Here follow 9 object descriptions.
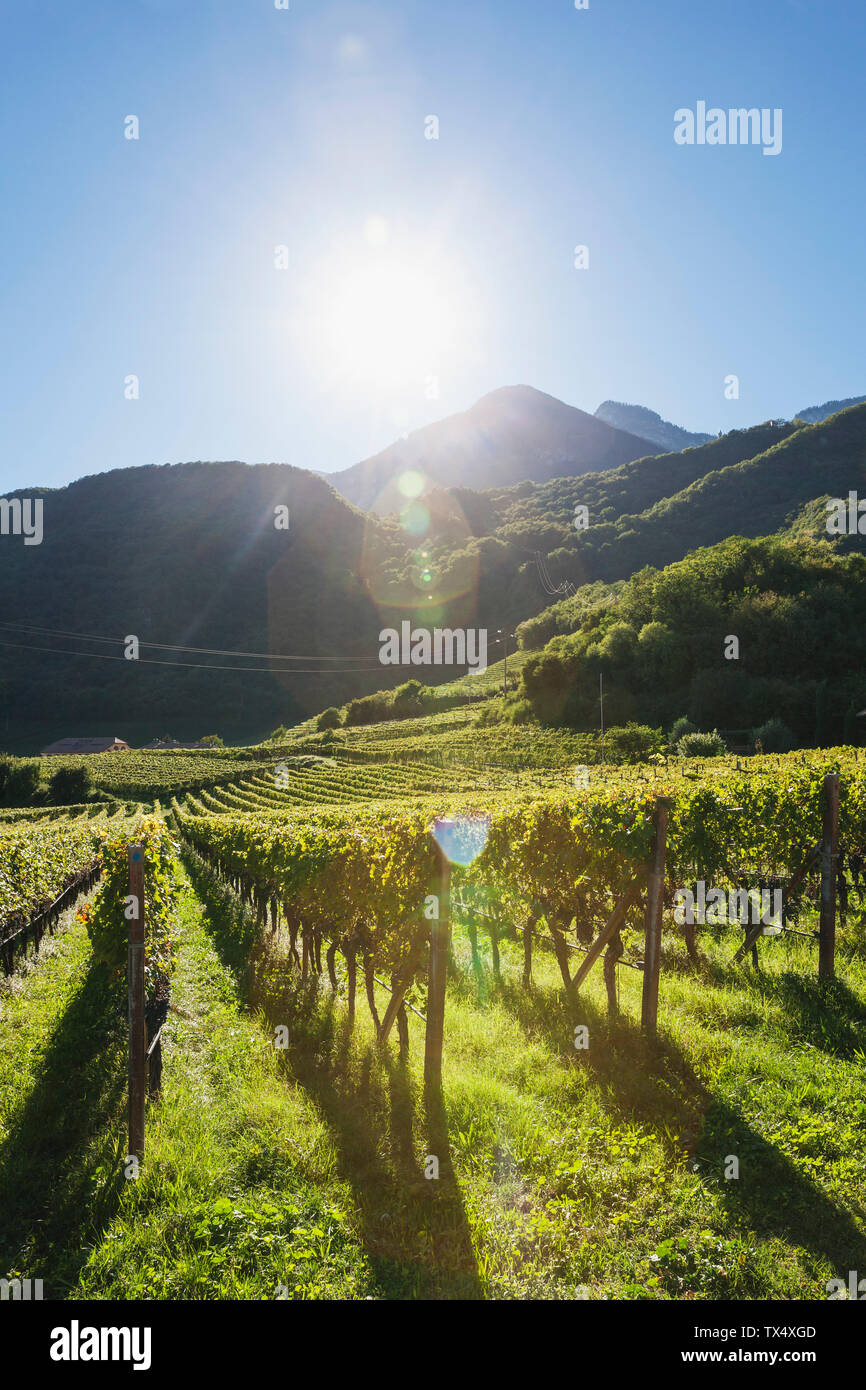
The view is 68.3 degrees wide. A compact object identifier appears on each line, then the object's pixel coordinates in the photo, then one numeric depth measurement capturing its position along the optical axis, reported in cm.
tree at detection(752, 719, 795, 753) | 5472
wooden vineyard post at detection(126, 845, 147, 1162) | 504
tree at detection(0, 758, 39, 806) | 6975
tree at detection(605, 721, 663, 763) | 5847
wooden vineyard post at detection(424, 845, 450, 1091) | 570
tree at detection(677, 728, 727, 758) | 5028
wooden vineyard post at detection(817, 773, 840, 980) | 722
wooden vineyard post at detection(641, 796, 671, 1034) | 626
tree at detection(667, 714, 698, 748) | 5971
